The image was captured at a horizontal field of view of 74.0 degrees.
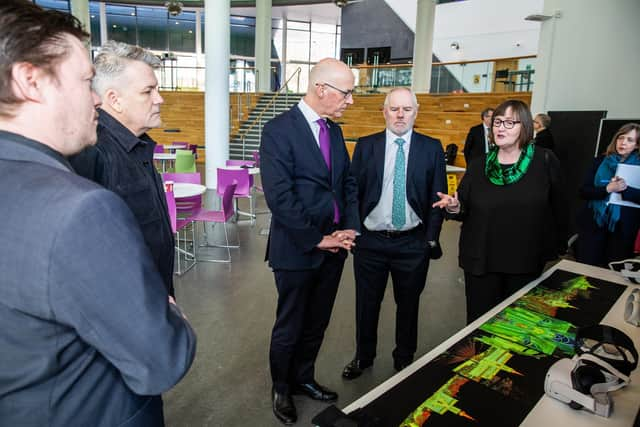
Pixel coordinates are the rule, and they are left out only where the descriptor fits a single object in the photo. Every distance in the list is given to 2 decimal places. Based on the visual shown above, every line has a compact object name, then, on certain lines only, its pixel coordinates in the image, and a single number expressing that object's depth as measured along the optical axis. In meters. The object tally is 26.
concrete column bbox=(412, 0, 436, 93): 13.20
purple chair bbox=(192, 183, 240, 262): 4.69
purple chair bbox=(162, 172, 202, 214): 4.62
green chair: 6.95
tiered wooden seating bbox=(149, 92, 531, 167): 11.11
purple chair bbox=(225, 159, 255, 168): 7.13
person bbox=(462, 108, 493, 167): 5.57
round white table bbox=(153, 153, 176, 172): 7.66
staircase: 13.21
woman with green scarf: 2.13
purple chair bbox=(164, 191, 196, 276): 3.98
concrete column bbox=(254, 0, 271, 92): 15.67
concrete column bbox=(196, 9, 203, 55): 19.48
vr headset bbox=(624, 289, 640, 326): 1.68
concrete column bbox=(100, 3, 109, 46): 18.83
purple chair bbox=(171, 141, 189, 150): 9.67
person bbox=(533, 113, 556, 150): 5.01
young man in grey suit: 0.64
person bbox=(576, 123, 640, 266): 3.32
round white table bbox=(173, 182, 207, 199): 4.36
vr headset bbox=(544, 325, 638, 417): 1.14
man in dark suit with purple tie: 1.96
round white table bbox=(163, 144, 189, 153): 9.39
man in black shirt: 1.37
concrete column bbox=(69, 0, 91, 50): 13.73
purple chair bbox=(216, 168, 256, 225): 5.79
